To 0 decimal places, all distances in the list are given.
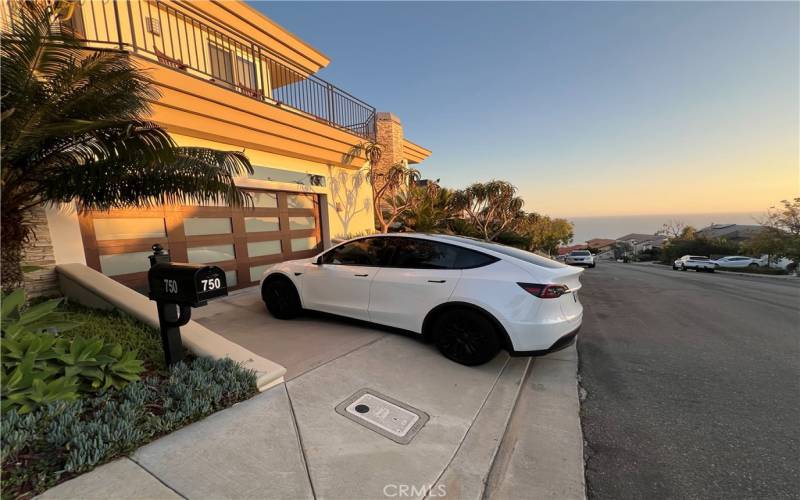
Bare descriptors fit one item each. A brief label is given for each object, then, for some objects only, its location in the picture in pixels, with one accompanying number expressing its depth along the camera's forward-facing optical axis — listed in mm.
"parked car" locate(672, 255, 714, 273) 25391
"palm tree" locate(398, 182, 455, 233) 11094
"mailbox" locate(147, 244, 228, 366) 2549
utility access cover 2475
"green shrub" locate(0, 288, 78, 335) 2461
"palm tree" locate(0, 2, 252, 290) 2752
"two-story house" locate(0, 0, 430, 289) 5312
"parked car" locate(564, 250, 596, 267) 23391
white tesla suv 3311
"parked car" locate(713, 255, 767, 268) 30203
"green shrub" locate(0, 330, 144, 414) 2037
